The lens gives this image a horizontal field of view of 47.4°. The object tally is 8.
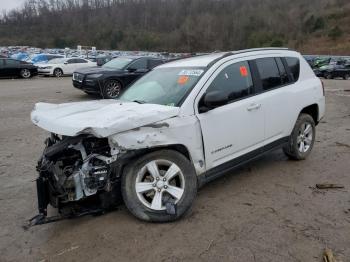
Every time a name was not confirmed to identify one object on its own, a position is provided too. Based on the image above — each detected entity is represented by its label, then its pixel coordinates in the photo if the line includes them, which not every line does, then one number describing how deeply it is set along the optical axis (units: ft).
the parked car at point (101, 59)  109.19
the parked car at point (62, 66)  87.56
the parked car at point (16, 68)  78.69
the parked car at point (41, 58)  102.78
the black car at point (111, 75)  45.47
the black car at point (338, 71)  106.22
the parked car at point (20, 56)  149.13
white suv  12.84
